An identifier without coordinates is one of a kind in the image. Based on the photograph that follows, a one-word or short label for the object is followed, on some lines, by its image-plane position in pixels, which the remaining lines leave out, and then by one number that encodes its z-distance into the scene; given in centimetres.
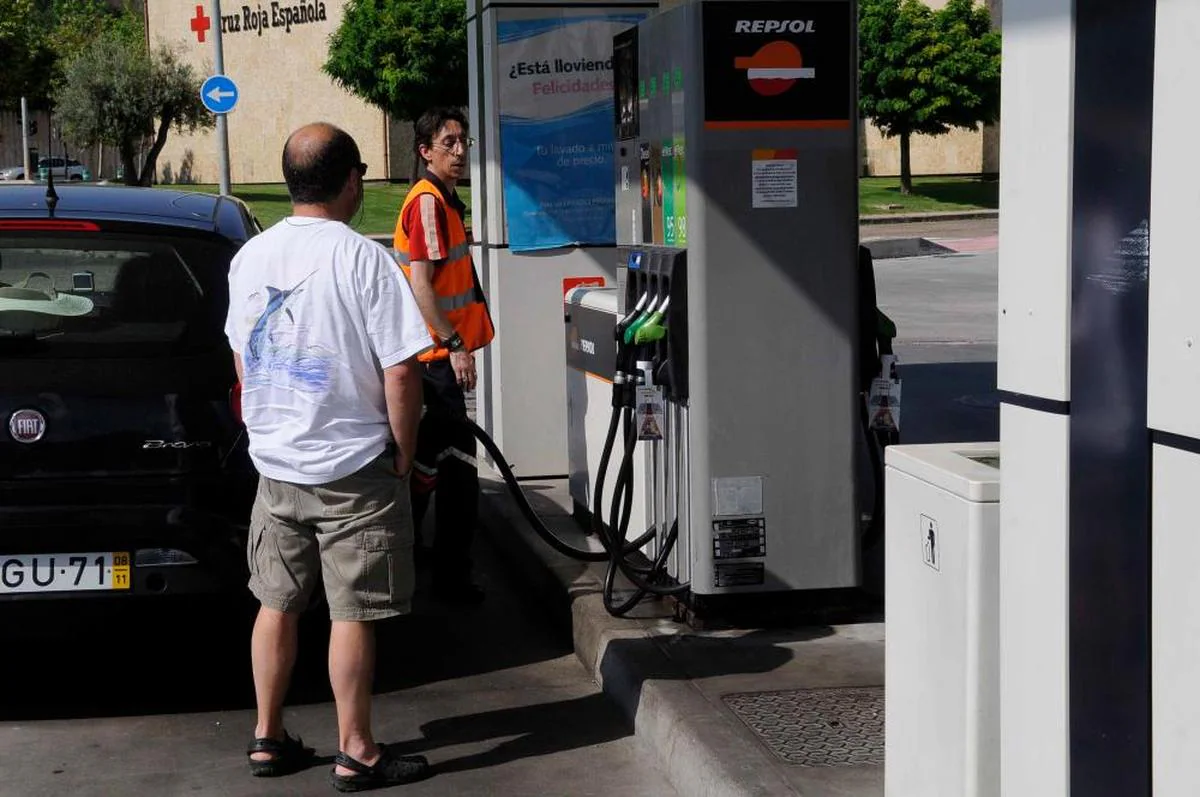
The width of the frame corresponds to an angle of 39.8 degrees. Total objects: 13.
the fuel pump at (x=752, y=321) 557
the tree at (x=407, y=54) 4522
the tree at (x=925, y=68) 4156
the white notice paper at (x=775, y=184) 560
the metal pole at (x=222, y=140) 2291
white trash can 320
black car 506
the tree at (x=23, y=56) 5866
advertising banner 848
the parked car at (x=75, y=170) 5016
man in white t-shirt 443
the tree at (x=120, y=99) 5128
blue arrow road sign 2134
